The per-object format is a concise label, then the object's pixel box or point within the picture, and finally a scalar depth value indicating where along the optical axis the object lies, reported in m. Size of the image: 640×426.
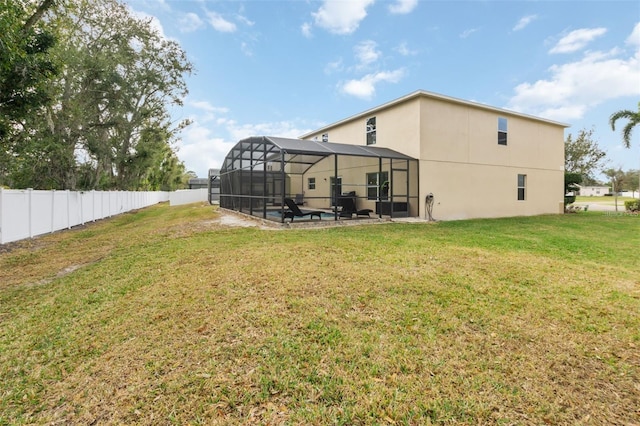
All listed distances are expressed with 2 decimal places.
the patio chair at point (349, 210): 11.68
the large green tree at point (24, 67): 5.85
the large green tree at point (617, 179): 20.84
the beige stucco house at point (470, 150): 11.93
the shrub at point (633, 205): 17.44
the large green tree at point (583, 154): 26.42
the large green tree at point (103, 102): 12.90
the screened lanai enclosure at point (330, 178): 10.76
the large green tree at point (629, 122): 16.27
